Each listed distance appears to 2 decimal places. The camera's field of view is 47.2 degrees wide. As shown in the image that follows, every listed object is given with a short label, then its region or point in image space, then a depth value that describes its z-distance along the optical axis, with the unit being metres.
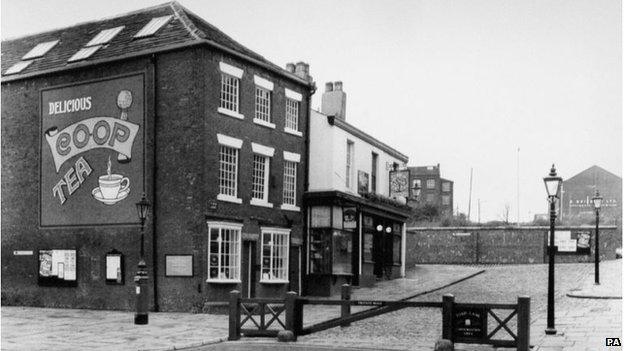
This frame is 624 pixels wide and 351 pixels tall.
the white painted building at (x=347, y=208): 27.72
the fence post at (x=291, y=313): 14.88
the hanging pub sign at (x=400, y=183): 34.28
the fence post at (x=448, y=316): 13.46
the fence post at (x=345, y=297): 15.92
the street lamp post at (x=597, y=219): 27.34
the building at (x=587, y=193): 77.62
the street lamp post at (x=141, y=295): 18.47
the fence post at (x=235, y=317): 15.34
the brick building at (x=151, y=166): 22.69
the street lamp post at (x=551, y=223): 15.75
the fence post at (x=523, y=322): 13.02
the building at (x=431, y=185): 100.62
